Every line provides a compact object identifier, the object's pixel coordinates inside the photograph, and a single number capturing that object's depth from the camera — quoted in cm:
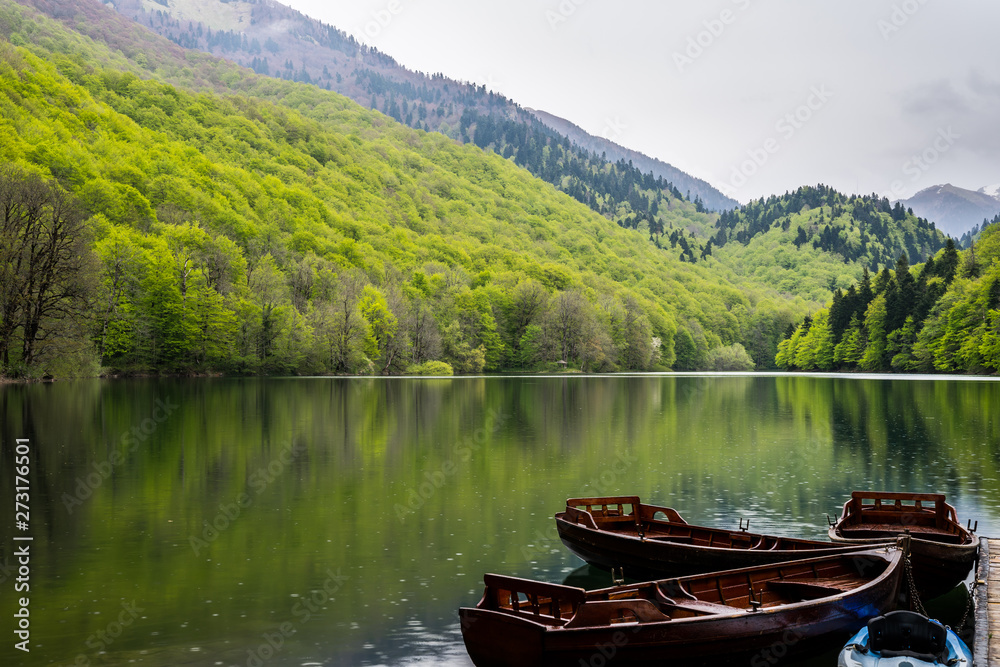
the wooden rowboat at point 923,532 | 1644
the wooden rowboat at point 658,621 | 1184
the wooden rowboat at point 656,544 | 1641
